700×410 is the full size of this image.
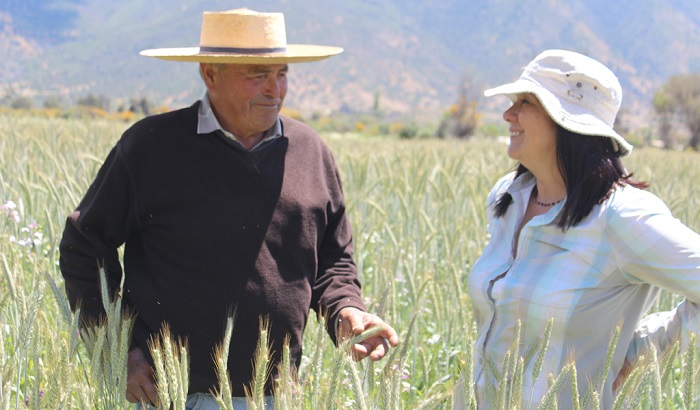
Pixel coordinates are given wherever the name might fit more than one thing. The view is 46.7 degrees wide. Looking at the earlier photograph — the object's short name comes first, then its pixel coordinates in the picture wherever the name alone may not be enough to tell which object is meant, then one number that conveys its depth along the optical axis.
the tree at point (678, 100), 54.16
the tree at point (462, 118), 41.22
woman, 1.92
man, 2.06
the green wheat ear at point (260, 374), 1.32
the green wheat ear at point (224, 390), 1.31
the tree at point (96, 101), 45.54
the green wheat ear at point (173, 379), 1.38
